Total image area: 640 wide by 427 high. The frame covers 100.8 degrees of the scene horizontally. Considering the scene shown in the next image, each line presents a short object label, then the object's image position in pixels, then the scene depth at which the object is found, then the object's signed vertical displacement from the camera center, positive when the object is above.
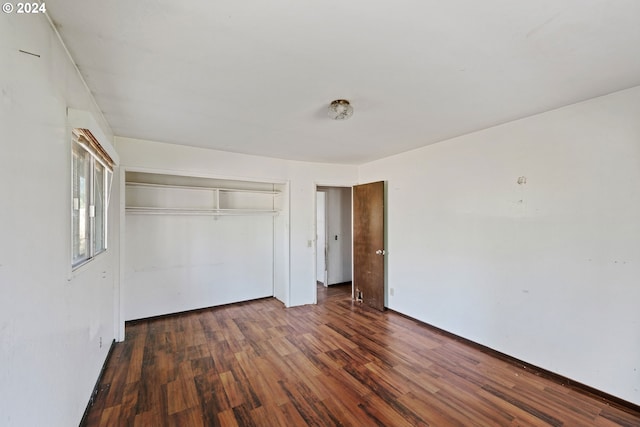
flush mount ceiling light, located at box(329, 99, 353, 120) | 2.19 +0.88
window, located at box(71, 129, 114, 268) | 1.77 +0.16
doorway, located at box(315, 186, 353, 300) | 5.87 -0.48
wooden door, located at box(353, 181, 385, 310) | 4.22 -0.49
